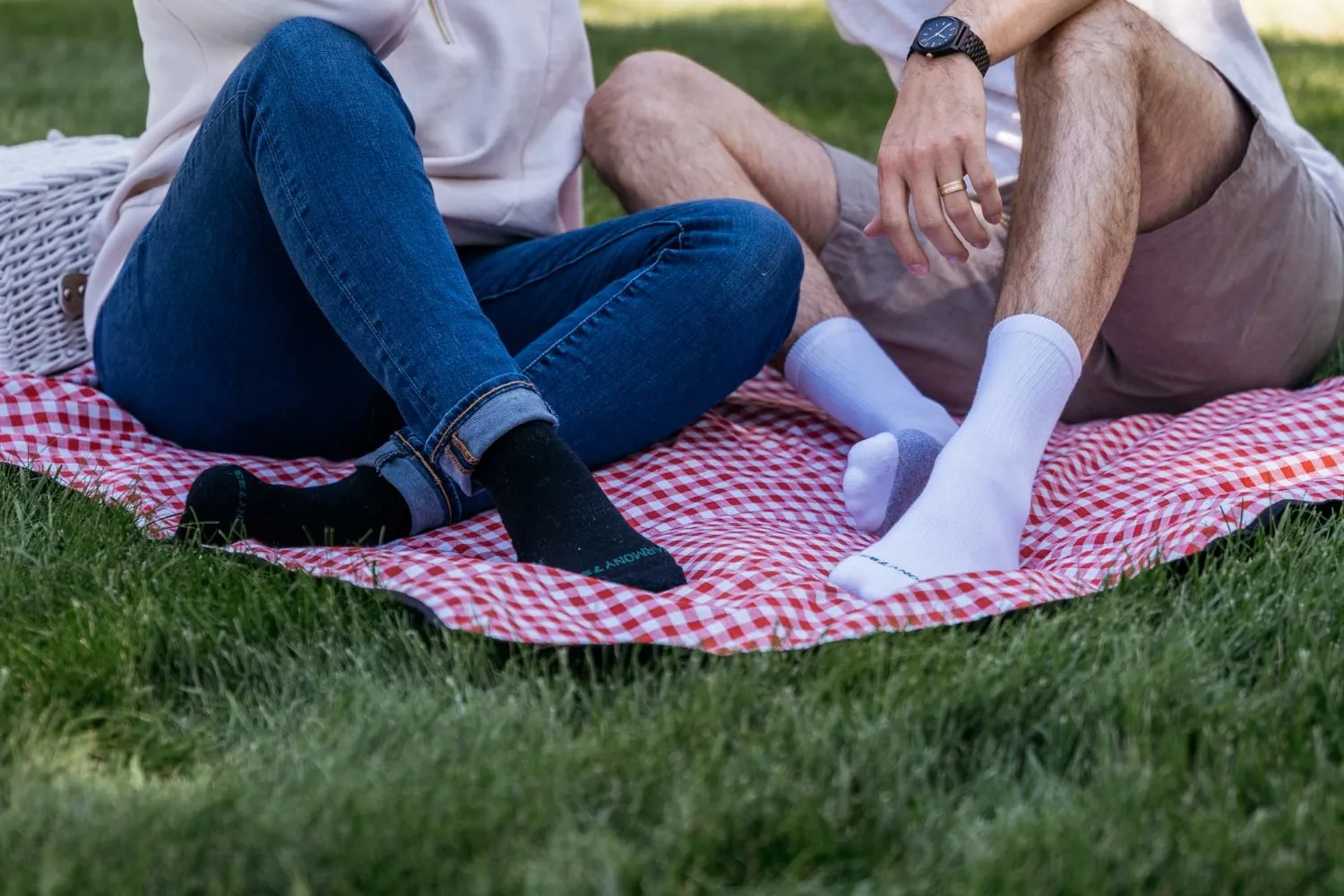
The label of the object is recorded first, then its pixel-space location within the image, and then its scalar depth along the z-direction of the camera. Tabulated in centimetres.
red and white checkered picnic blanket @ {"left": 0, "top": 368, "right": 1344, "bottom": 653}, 269
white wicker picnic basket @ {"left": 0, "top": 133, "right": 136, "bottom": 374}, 323
